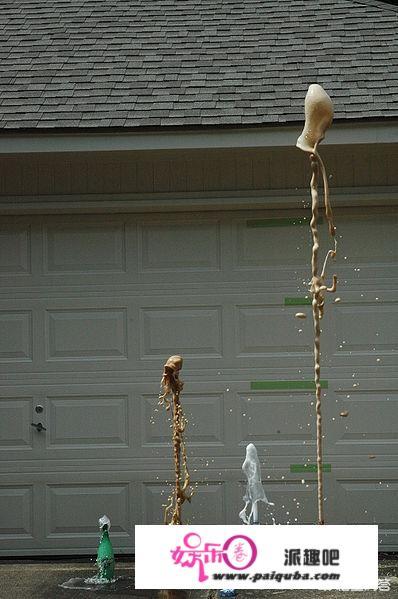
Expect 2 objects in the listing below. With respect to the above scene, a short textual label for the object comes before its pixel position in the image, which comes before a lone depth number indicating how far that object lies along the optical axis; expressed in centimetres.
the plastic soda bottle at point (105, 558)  1110
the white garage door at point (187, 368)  1237
